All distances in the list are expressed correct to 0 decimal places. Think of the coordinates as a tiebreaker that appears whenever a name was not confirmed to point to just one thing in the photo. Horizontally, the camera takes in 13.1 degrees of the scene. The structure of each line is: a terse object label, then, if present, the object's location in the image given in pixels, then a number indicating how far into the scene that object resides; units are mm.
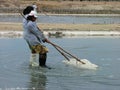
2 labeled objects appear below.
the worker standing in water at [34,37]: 16047
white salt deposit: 16281
